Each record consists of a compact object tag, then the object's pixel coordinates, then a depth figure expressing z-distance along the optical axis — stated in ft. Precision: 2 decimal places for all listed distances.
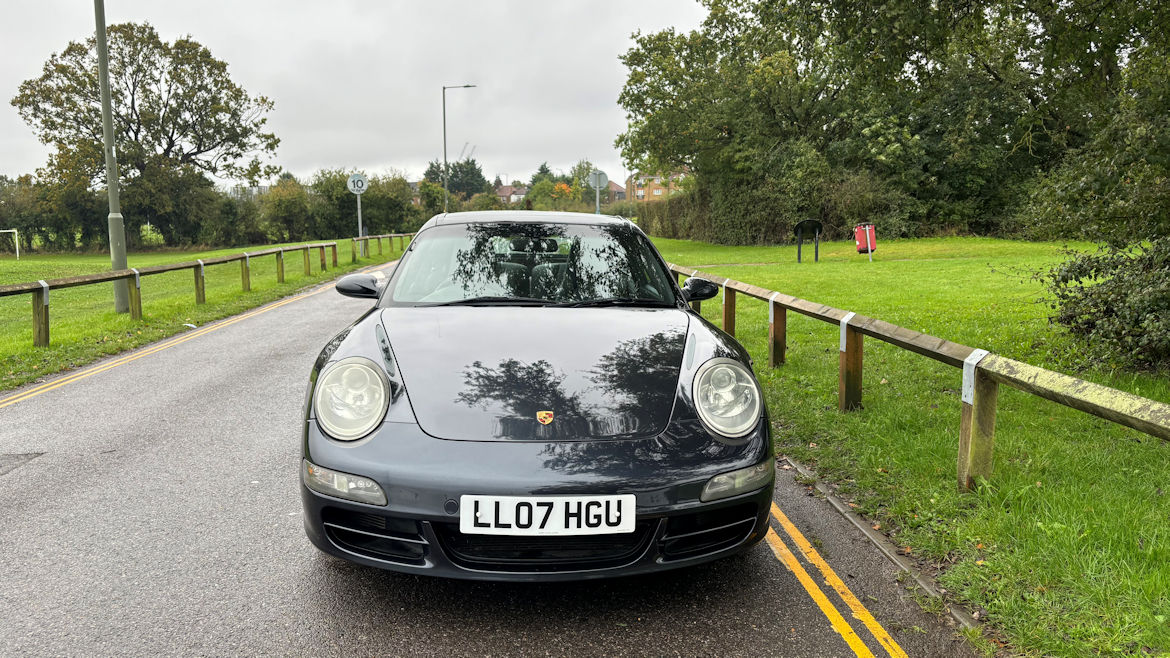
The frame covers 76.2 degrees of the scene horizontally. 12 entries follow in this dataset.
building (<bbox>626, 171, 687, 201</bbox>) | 117.38
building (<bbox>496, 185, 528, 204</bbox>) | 504.02
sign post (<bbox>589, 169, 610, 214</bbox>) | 59.04
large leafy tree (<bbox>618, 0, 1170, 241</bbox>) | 92.12
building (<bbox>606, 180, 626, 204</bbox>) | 495.61
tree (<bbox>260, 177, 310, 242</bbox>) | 156.35
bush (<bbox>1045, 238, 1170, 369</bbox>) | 17.42
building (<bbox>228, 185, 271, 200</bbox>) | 156.35
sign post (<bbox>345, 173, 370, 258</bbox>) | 84.70
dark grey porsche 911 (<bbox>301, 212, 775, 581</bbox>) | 8.08
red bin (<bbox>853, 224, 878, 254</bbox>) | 71.77
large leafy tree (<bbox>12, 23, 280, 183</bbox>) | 128.47
